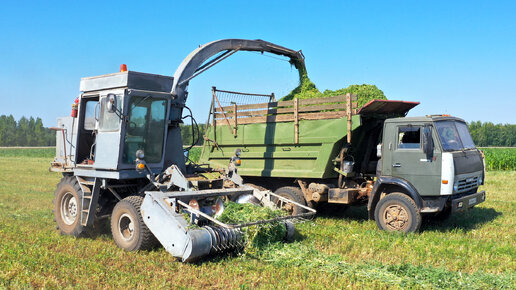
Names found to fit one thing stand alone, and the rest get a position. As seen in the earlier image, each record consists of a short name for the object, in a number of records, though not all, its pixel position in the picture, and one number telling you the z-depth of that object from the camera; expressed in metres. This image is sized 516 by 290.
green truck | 7.86
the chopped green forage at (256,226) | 6.36
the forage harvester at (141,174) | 6.16
